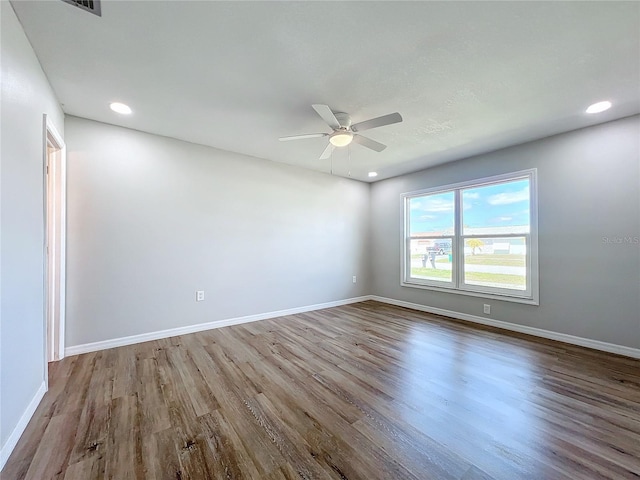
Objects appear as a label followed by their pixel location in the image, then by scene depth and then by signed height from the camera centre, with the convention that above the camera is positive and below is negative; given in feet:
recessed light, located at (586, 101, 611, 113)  8.15 +4.25
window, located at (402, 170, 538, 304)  11.49 +0.06
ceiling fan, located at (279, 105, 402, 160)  7.27 +3.48
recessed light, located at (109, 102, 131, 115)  8.36 +4.47
